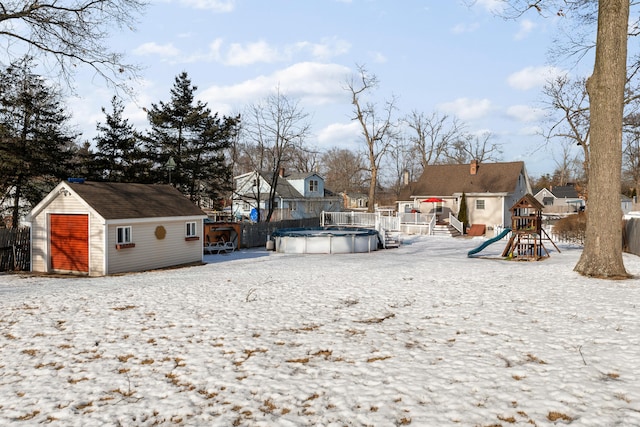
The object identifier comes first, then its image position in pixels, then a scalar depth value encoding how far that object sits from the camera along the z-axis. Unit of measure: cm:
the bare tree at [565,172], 8256
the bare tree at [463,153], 6731
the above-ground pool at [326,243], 2475
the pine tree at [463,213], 3825
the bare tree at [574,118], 3538
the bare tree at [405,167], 8050
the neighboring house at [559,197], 5970
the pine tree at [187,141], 3469
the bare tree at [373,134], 4466
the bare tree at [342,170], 8862
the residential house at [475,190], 3984
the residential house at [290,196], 5012
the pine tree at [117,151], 3300
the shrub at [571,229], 2811
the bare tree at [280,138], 3800
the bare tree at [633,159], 6234
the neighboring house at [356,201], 8381
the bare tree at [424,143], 6043
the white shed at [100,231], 1691
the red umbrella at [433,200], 4016
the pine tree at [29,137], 2539
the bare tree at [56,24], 1609
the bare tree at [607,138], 1265
